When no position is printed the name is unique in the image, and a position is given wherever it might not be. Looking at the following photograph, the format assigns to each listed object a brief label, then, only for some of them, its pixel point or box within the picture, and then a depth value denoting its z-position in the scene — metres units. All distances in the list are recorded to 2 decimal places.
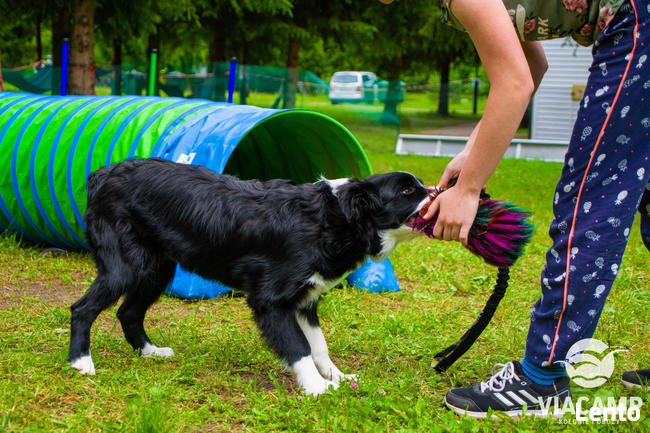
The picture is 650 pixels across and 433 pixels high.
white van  18.64
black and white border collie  3.11
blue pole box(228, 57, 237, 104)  10.42
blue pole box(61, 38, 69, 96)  10.04
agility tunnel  4.78
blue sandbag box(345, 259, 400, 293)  5.10
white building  19.41
